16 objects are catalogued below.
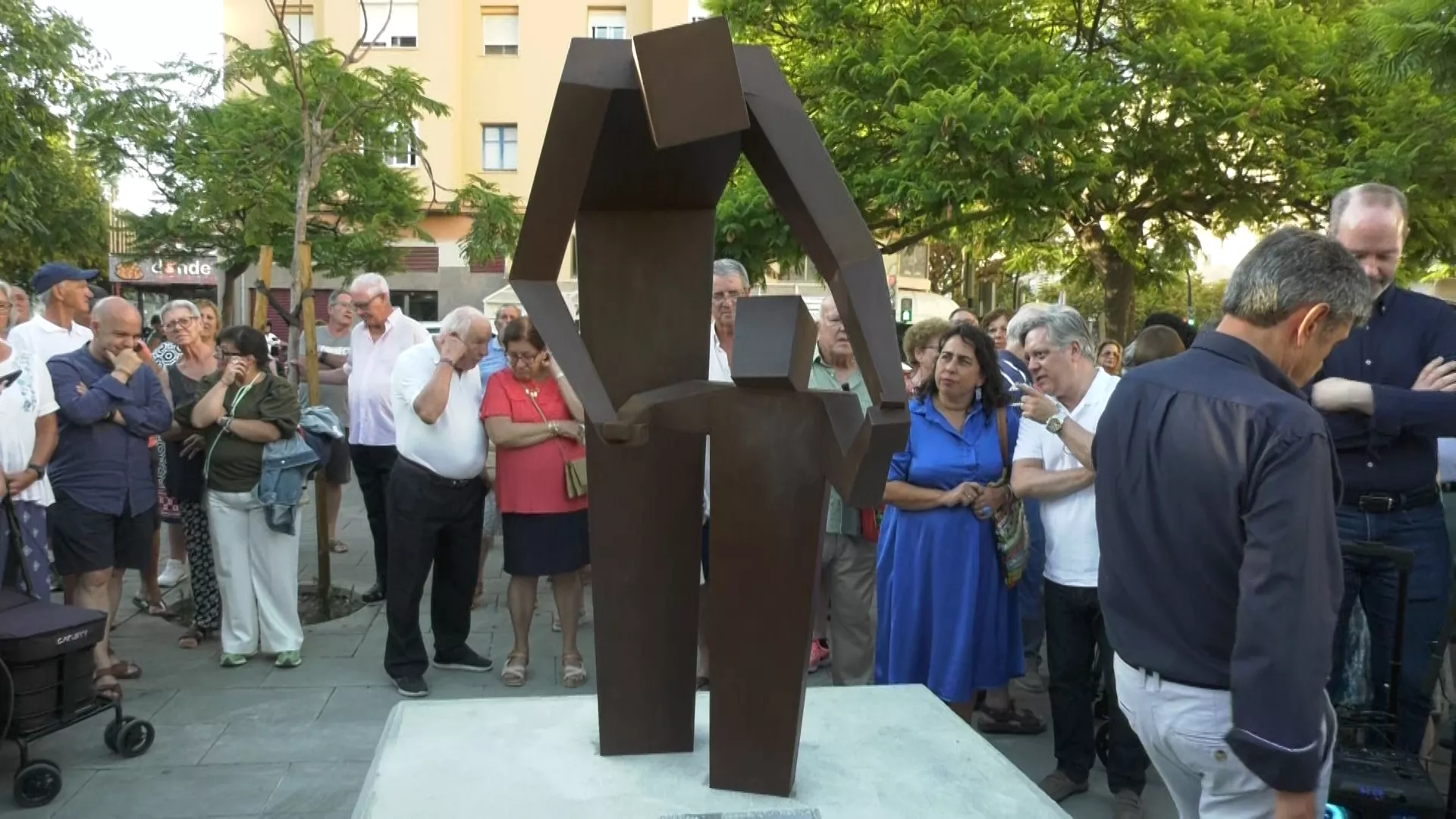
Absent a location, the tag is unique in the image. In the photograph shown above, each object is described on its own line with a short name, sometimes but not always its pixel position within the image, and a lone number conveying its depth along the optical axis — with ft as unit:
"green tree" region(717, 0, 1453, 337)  38.65
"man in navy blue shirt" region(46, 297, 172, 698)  16.07
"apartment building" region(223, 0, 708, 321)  86.07
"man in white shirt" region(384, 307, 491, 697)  16.80
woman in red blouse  16.83
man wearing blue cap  19.02
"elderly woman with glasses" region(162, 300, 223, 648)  19.27
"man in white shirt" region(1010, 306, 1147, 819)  12.88
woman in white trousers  17.87
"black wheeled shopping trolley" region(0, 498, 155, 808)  12.75
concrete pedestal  8.95
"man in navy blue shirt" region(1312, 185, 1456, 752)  10.57
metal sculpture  8.50
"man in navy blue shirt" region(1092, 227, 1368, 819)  6.86
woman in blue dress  13.64
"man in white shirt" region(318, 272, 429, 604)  21.33
